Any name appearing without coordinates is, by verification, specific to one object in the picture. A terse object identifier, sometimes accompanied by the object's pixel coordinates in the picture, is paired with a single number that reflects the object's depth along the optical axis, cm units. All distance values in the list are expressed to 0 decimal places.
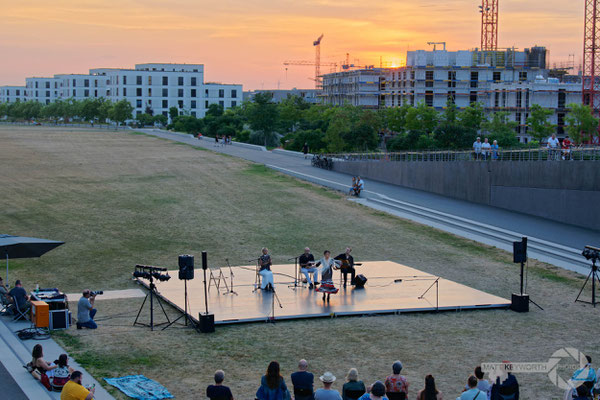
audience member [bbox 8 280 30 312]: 1627
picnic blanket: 1202
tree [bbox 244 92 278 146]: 7950
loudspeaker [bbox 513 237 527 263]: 1795
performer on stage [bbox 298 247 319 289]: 1966
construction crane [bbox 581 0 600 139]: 10069
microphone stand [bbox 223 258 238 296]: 1909
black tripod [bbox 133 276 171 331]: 1586
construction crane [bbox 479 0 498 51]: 14675
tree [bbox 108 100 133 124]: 12900
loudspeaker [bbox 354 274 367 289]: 1973
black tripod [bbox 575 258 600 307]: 1838
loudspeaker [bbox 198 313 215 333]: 1586
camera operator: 1591
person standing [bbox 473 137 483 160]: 3647
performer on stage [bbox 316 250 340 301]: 1842
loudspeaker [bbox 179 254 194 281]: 1556
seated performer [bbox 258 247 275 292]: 1906
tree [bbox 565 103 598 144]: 8306
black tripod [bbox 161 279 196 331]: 1639
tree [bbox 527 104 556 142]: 8512
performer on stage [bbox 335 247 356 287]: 1981
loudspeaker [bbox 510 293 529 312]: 1811
